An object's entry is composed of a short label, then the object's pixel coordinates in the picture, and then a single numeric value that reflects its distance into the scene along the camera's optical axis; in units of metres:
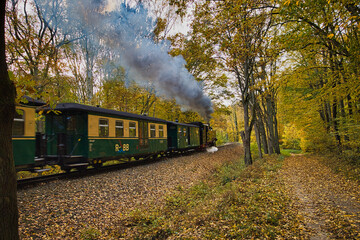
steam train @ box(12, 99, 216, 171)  7.67
